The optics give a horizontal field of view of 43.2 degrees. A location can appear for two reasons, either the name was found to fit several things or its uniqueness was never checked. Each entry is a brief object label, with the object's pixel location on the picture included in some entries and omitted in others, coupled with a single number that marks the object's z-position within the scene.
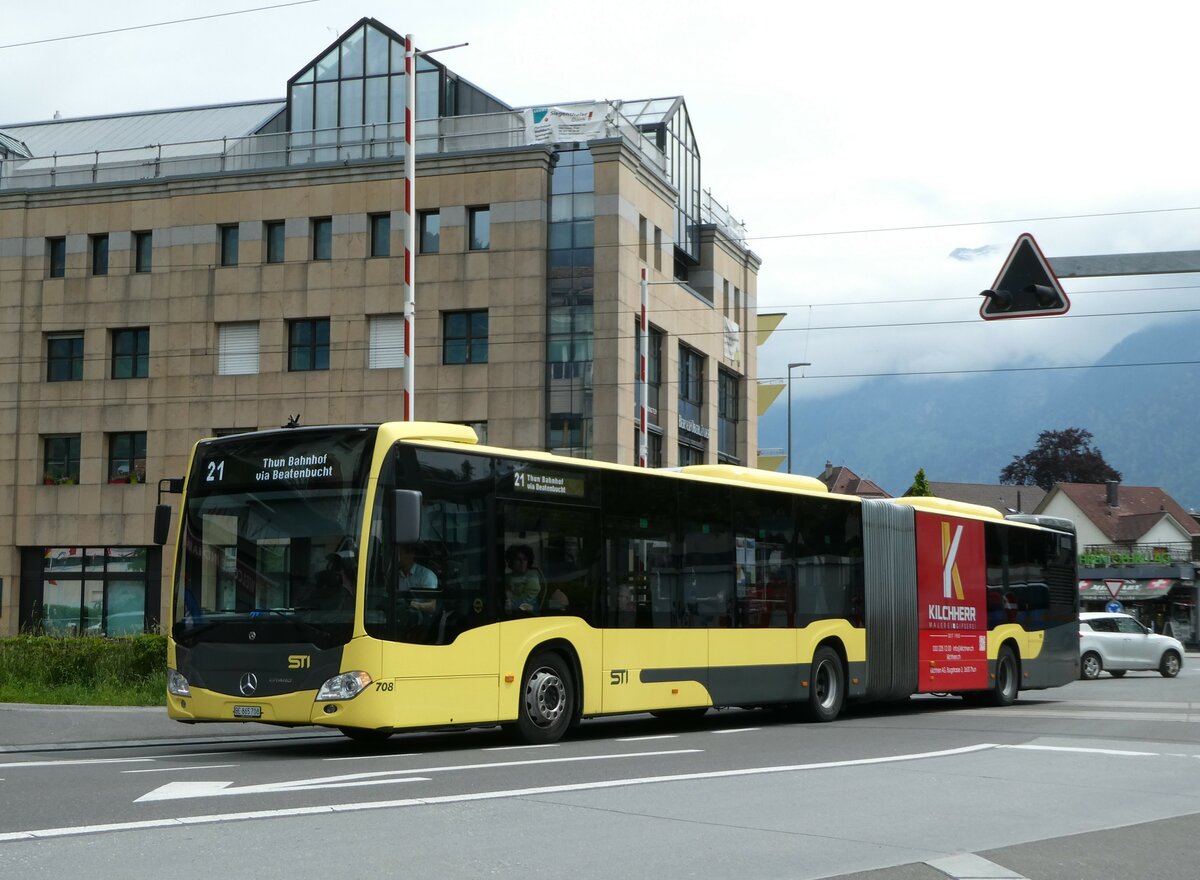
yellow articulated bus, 13.62
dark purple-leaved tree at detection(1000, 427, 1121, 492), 115.31
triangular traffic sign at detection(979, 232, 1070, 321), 15.37
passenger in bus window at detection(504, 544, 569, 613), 14.99
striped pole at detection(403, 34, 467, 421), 24.23
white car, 35.69
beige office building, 47.06
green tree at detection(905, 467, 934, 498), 73.81
